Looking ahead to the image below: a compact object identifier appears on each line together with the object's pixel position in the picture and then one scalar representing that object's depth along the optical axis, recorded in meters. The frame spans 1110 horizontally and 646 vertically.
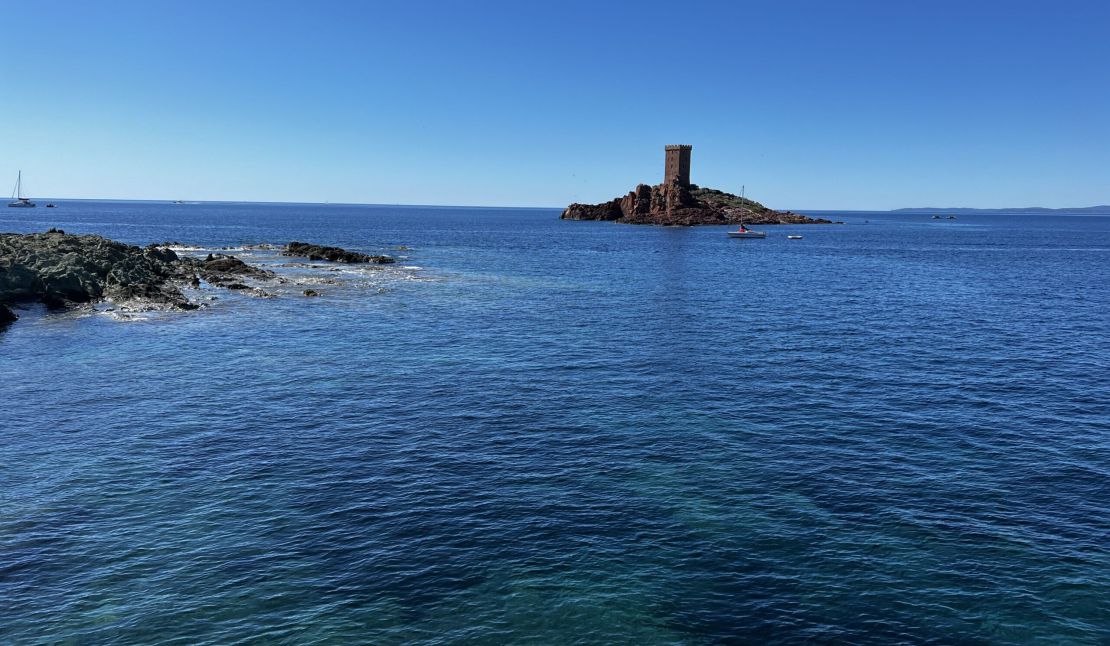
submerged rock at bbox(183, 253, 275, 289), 81.25
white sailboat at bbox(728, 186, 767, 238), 188.50
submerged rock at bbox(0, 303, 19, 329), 54.06
